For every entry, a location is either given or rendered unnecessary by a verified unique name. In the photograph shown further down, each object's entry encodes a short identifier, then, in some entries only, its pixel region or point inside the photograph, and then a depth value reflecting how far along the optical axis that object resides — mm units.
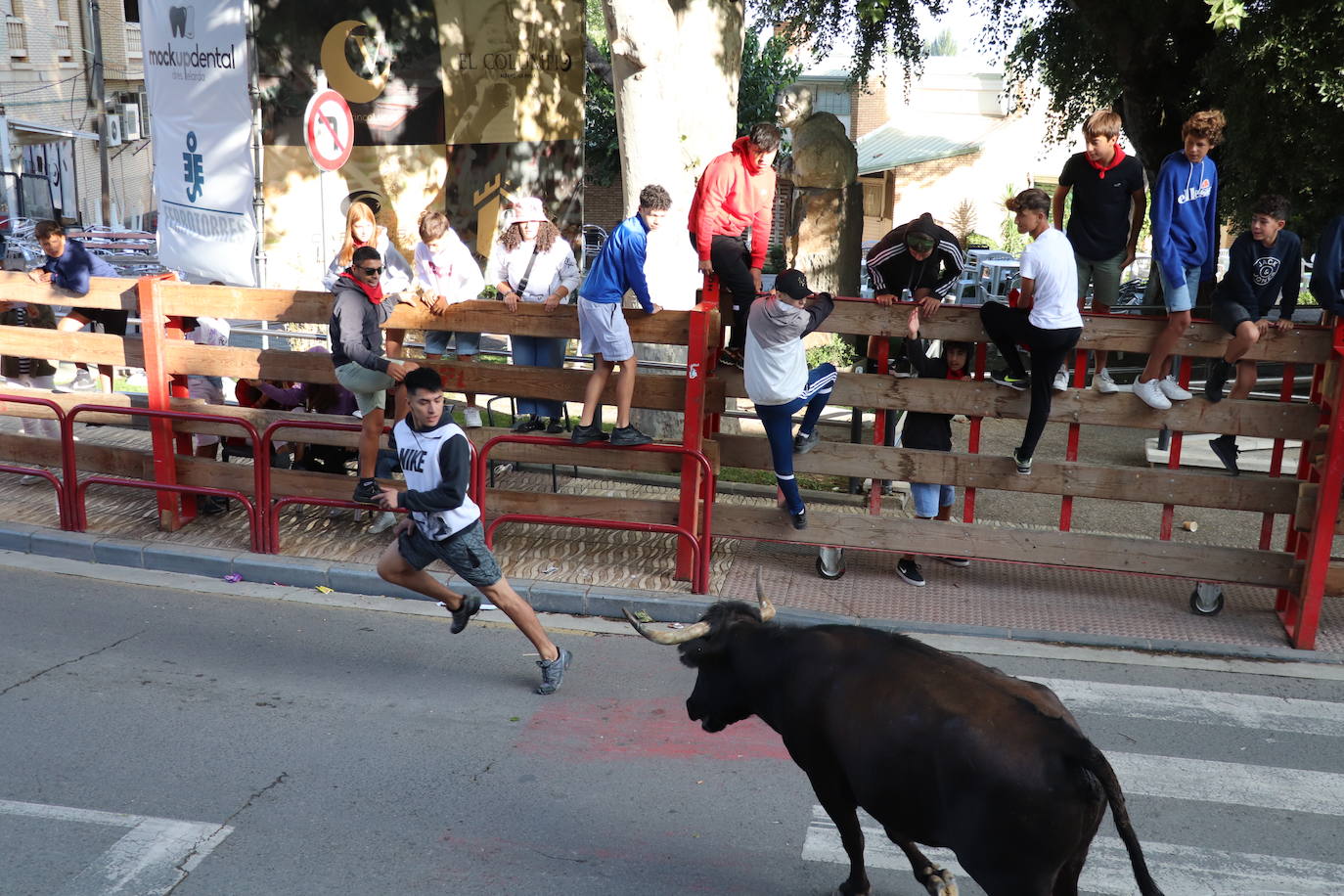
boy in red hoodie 8289
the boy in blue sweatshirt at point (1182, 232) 7754
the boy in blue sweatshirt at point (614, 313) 7875
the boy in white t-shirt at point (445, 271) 8961
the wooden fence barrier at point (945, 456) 7695
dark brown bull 3822
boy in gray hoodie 7465
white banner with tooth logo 12953
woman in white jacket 9461
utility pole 35438
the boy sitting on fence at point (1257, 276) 7562
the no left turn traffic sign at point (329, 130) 9820
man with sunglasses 7930
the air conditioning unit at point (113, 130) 40719
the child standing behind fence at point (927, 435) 8367
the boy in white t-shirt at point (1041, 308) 7527
